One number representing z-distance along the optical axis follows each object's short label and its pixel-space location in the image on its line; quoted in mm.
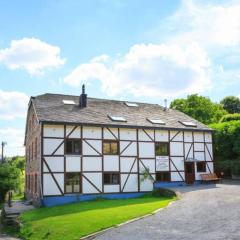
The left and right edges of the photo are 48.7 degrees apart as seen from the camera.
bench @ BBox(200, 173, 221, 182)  22144
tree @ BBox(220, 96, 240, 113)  49338
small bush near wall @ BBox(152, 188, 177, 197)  18302
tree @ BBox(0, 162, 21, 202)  23892
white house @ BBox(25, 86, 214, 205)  18658
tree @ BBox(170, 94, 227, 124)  43511
